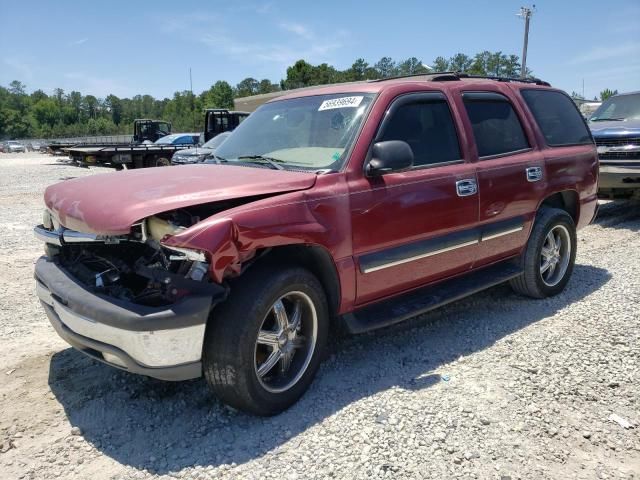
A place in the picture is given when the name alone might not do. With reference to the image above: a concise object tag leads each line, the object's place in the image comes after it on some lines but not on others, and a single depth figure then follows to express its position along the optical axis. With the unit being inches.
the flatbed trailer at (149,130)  1045.2
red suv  100.1
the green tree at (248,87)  3934.5
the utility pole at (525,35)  1271.4
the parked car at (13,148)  2290.8
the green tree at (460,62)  3186.5
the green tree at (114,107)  5502.0
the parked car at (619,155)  313.1
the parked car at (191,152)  497.7
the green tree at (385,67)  3533.2
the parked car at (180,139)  971.2
